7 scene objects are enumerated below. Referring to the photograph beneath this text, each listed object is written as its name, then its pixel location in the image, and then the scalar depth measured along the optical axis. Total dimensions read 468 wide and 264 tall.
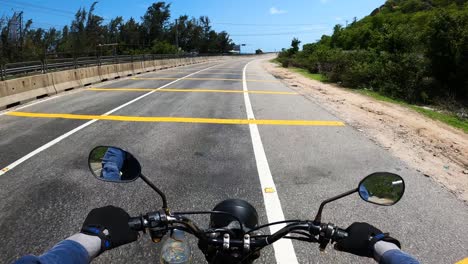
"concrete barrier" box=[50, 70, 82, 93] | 15.03
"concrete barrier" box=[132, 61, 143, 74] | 26.89
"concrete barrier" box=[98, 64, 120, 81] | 20.59
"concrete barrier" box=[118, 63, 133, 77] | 23.93
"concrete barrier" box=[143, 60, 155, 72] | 30.15
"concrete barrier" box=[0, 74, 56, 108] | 11.37
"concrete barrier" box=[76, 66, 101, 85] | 17.67
